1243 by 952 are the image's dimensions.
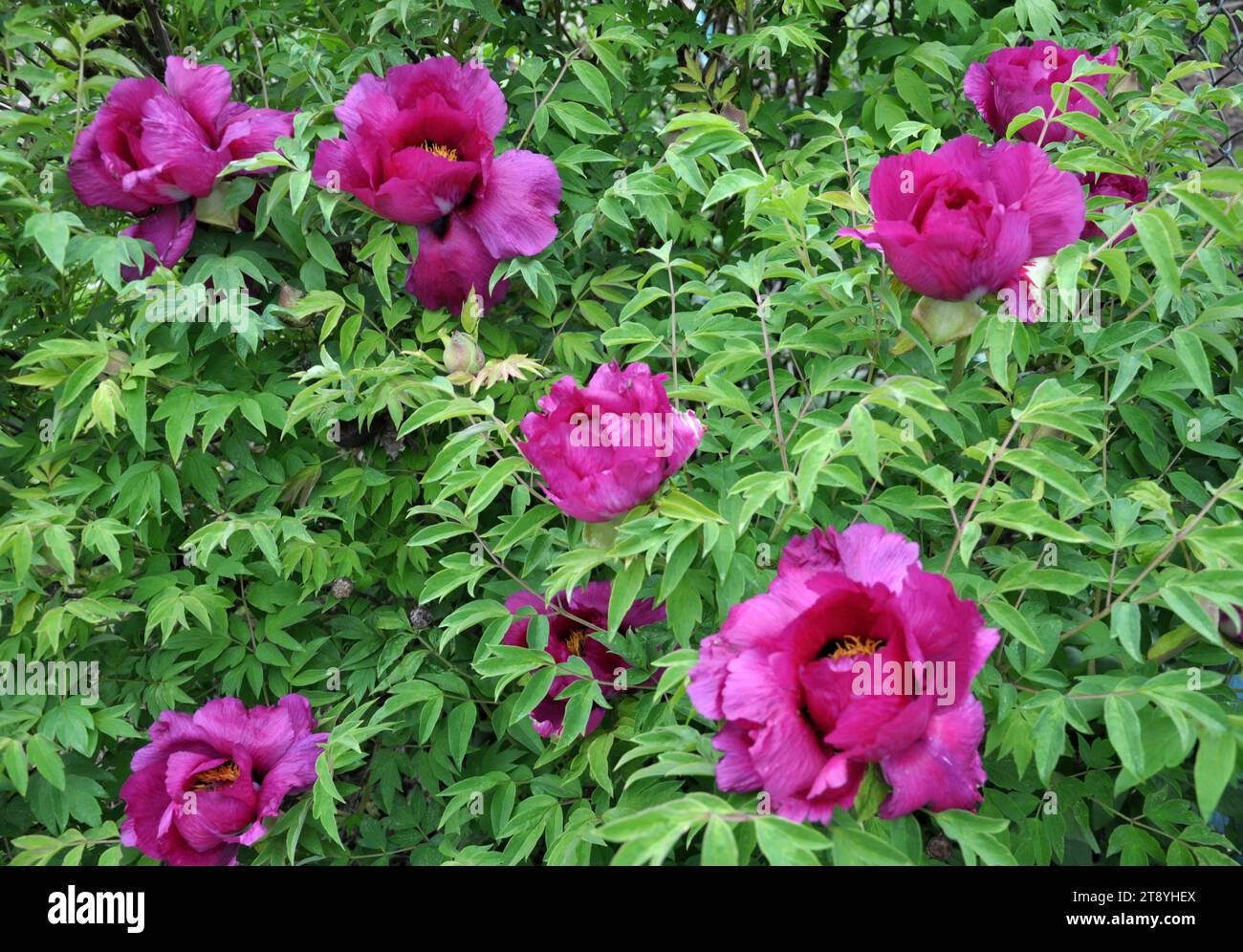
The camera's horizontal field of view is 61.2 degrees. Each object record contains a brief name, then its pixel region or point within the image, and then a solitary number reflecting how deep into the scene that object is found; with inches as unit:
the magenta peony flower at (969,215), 42.6
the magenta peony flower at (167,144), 55.2
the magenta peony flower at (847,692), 34.8
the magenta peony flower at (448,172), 54.5
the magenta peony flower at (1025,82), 58.4
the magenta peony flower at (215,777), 51.6
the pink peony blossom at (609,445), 42.8
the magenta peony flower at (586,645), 51.6
